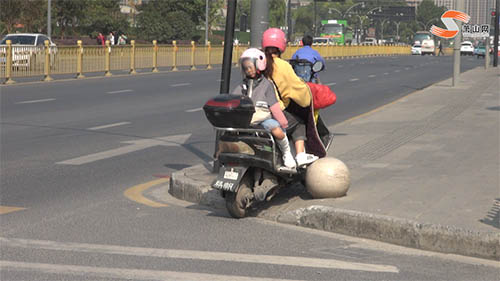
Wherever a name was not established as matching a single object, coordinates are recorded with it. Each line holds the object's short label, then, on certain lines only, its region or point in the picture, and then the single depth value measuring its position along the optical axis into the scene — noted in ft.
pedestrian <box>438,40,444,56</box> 333.74
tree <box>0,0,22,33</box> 180.75
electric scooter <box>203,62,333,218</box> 25.05
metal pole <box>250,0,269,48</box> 34.22
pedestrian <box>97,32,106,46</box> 166.02
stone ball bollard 26.89
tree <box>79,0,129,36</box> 234.99
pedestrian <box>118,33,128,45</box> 187.05
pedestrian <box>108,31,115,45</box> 185.97
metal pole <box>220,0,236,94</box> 31.96
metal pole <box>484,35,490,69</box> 156.51
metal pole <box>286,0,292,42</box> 228.92
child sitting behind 26.17
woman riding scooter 27.22
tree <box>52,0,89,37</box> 205.98
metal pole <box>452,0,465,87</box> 90.84
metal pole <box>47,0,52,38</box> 154.30
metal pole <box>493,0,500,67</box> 178.08
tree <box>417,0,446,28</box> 627.71
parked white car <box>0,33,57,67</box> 91.61
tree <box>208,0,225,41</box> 313.57
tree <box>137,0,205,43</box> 274.77
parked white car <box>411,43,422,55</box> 329.31
